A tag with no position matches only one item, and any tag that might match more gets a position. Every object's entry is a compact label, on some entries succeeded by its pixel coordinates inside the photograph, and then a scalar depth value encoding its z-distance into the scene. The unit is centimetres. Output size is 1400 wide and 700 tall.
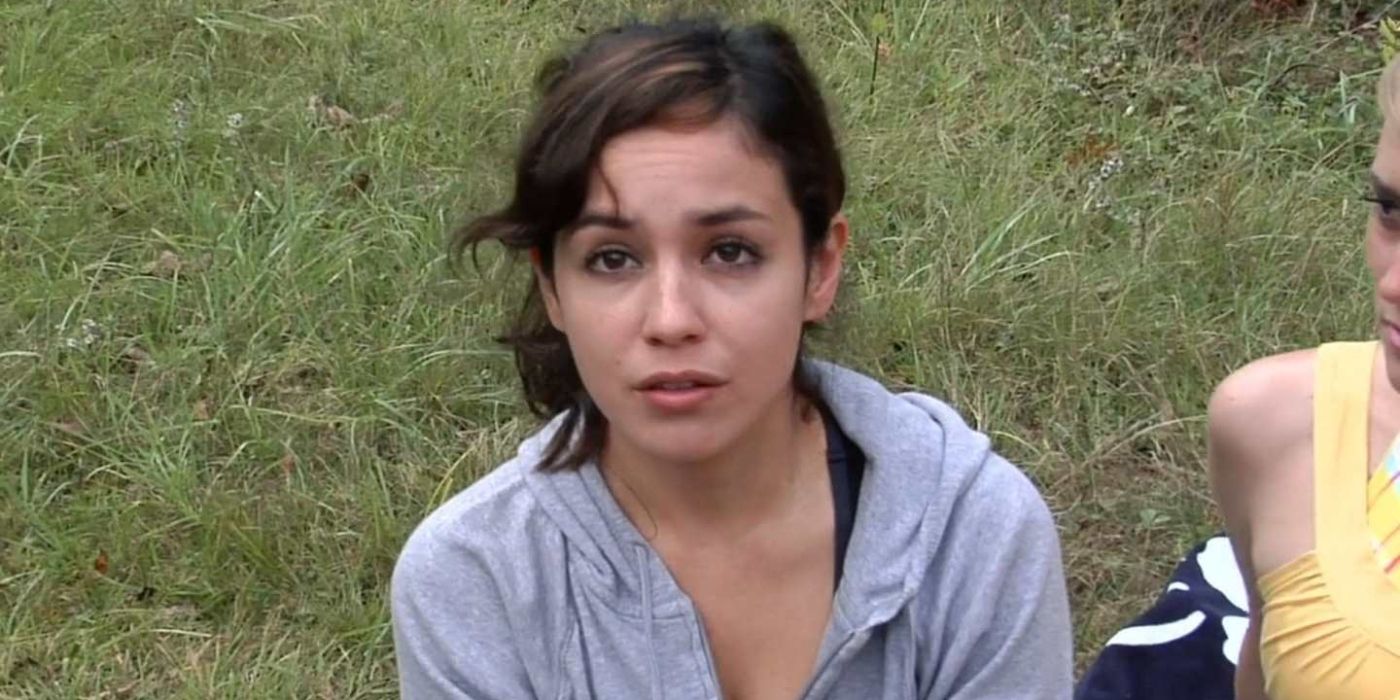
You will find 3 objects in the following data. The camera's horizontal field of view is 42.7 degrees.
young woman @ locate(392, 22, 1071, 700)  184
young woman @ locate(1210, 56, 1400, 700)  187
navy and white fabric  279
